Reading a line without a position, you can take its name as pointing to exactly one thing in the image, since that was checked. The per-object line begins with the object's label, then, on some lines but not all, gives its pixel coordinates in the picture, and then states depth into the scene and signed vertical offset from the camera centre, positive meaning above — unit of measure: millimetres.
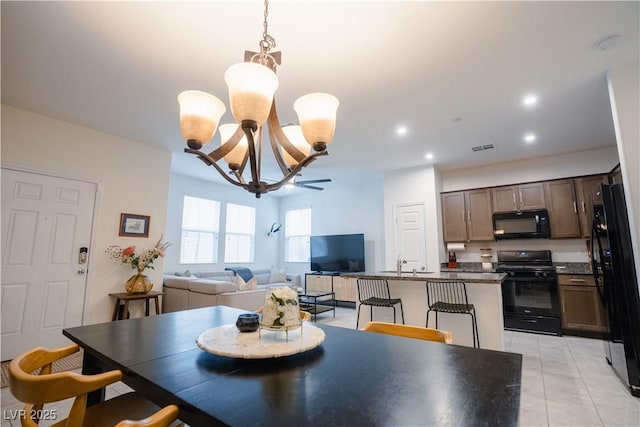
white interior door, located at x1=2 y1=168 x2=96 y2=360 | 3357 -30
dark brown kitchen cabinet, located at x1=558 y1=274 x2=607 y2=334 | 4219 -696
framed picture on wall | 4251 +429
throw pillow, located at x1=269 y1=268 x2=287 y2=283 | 7715 -556
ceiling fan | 5453 +1340
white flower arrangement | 1358 -252
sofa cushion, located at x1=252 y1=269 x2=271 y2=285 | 7496 -523
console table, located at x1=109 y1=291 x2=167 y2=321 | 3906 -595
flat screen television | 7113 +47
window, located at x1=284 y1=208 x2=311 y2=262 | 8508 +589
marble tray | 1214 -394
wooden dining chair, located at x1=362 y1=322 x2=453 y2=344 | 1647 -448
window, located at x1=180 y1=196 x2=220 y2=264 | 6812 +565
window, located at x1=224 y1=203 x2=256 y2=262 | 7727 +581
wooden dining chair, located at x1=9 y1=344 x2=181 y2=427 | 904 -462
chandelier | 1457 +763
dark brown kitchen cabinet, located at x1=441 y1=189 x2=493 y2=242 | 5457 +736
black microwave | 4930 +521
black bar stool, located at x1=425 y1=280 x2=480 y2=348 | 3199 -515
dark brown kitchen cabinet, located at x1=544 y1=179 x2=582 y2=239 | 4734 +759
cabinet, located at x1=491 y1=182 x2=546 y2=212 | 5074 +1011
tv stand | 6703 -692
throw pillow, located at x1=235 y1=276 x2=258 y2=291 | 4453 -453
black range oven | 4488 -653
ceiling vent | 4629 +1683
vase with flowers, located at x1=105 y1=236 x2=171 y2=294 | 4102 -105
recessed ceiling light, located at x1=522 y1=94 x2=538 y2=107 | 3215 +1703
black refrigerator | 2643 -290
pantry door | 5559 +372
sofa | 4180 -575
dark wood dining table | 829 -437
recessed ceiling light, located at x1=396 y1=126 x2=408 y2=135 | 4031 +1703
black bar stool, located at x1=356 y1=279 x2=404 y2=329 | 3613 -521
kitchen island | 3162 -583
